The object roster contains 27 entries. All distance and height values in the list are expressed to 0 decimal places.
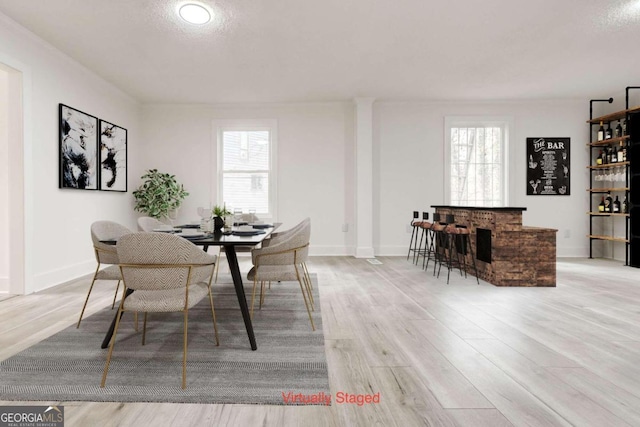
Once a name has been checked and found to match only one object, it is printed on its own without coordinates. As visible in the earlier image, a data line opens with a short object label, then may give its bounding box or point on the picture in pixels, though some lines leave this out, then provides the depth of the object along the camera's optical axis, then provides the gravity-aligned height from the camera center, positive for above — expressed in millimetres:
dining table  2117 -222
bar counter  4047 -508
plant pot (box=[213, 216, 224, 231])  2789 -108
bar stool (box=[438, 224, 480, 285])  4414 -513
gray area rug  1704 -930
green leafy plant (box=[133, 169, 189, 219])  6082 +279
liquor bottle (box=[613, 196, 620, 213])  5982 +83
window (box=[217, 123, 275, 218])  6668 +843
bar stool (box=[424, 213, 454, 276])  4621 -356
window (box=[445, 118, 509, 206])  6668 +964
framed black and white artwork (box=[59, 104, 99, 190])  4359 +843
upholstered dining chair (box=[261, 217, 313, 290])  2906 -287
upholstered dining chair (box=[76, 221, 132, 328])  2572 -286
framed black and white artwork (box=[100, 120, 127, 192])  5273 +879
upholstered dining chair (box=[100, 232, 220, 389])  1758 -307
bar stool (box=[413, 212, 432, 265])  4952 -207
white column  6328 +611
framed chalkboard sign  6508 +850
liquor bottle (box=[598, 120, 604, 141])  6097 +1413
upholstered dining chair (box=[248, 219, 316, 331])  2604 -378
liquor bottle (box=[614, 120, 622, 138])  5825 +1404
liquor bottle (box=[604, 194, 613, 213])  6134 +122
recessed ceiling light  3309 +2004
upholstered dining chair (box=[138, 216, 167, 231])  3382 -144
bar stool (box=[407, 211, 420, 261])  5262 -187
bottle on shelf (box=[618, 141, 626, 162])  5715 +943
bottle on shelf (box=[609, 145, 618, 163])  5981 +998
